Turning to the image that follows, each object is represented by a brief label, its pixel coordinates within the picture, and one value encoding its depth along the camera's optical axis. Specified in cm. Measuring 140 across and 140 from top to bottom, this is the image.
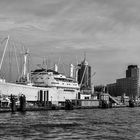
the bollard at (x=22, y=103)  11162
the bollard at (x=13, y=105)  10638
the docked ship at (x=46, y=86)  14662
